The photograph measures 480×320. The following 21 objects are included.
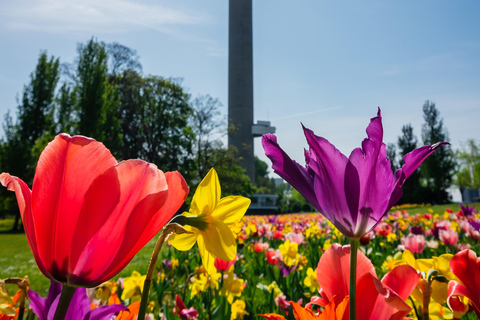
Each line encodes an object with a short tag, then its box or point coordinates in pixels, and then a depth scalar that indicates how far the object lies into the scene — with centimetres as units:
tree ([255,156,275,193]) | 6617
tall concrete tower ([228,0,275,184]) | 3338
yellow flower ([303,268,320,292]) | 143
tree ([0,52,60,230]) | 1566
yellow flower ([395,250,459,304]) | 69
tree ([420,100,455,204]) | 3209
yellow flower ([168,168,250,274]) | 53
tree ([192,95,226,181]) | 2578
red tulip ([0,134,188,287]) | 41
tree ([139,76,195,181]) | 2441
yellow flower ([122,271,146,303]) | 152
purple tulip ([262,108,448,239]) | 52
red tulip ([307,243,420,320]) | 50
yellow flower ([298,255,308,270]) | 238
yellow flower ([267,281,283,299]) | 185
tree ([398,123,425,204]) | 3172
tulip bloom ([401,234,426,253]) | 194
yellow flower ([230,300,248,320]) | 157
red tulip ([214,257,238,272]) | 178
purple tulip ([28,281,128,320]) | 56
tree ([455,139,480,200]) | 4038
